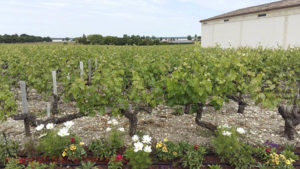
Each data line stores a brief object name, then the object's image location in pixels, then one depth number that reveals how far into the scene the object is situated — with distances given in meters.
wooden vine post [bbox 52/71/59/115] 4.50
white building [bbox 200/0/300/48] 15.20
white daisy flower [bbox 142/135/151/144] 2.55
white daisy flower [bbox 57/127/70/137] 2.61
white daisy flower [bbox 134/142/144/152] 2.45
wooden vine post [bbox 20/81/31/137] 3.23
